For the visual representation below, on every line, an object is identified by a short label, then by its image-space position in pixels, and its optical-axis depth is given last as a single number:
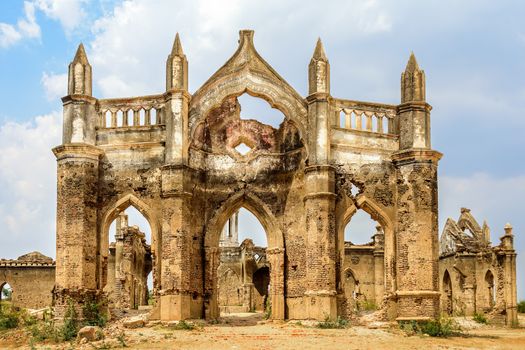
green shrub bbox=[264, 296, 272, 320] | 24.77
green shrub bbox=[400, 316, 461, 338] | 21.02
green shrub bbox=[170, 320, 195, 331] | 21.06
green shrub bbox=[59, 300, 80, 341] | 20.38
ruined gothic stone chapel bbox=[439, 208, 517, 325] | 33.91
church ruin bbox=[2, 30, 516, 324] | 22.14
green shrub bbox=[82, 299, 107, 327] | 21.81
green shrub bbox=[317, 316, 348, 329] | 21.17
